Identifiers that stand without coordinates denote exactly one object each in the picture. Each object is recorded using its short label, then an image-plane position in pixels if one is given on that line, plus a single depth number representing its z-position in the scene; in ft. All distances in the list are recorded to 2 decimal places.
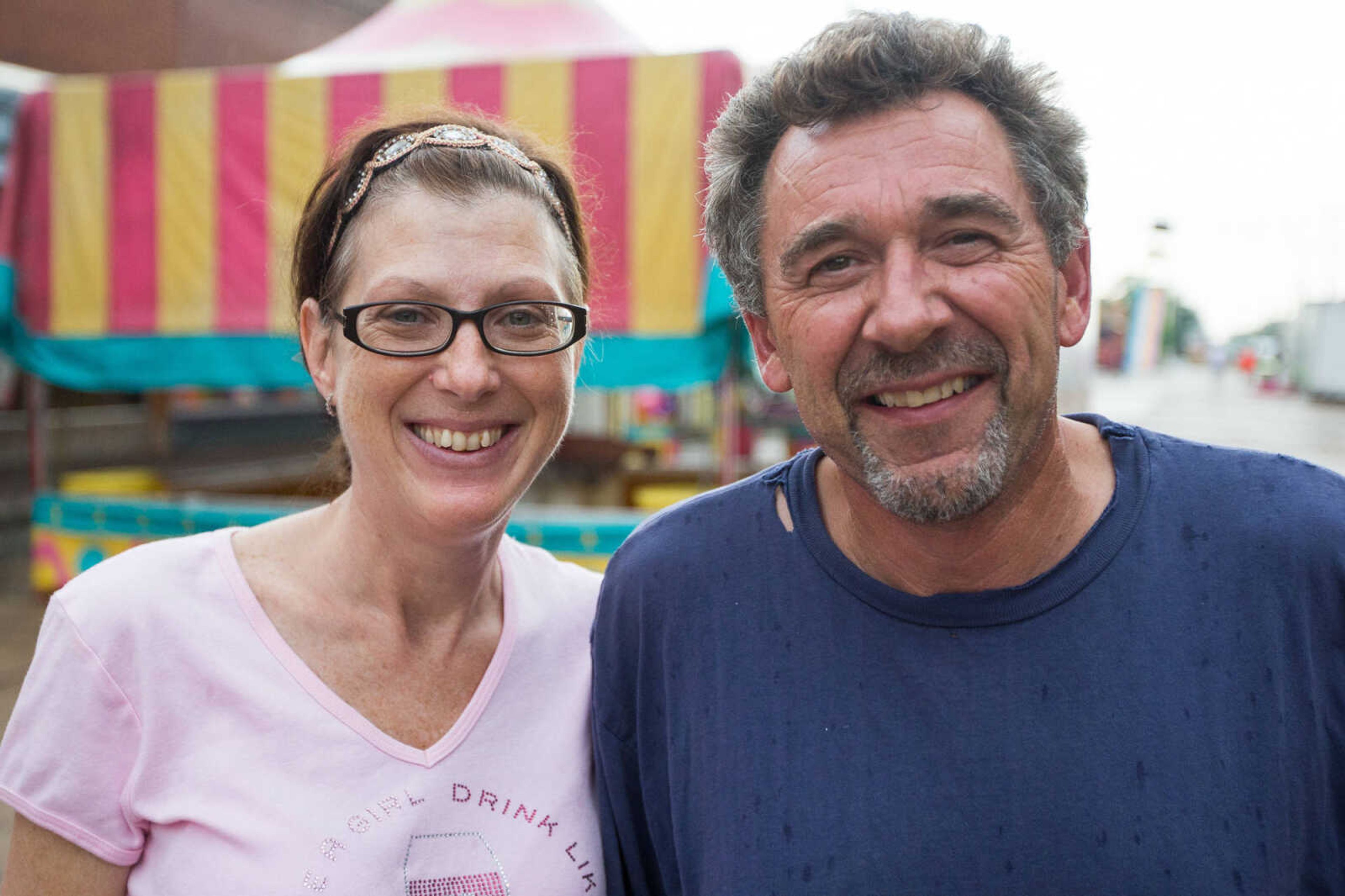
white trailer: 80.14
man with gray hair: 2.48
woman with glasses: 2.68
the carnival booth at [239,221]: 6.60
